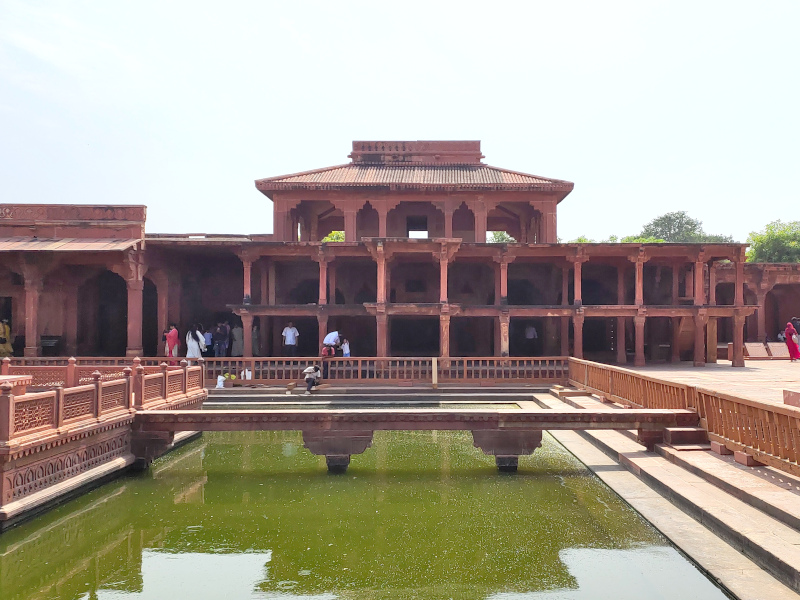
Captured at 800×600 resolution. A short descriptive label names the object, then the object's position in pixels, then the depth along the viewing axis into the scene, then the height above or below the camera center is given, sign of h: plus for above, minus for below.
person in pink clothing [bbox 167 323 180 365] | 19.72 -0.45
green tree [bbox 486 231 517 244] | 80.04 +11.88
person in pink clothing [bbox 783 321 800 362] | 25.70 -0.62
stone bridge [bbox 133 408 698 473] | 9.62 -1.47
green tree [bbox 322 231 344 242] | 68.61 +10.16
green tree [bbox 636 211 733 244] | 74.06 +11.85
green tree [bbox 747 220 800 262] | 47.22 +6.31
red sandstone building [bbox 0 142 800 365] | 20.61 +2.01
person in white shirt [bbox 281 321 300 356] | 20.98 -0.24
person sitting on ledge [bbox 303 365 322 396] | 16.70 -1.28
